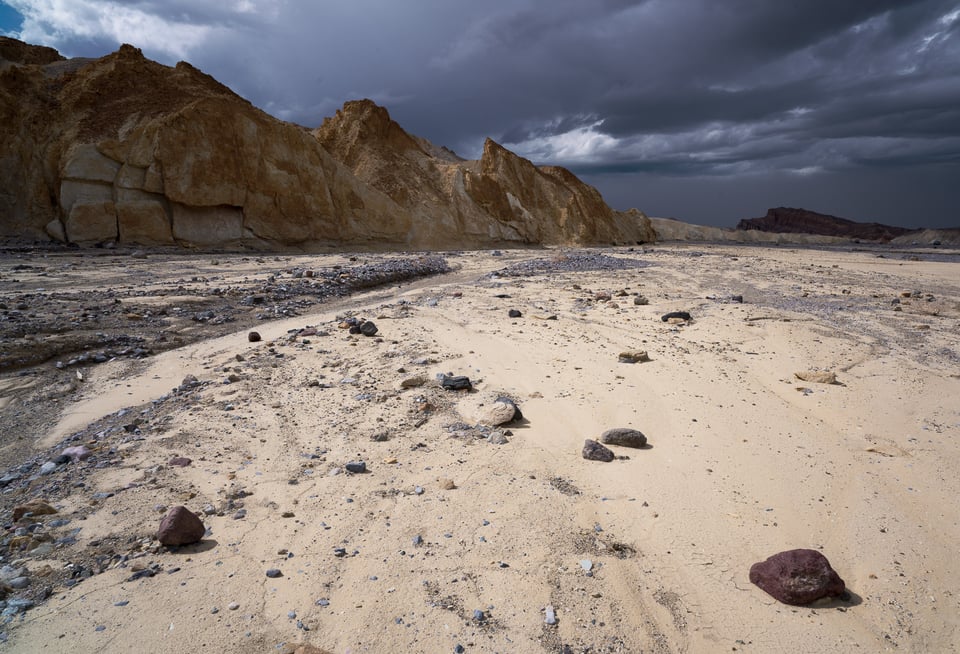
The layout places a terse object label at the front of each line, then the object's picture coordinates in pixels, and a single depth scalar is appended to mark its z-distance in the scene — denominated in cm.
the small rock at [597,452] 314
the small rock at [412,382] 436
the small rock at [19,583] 209
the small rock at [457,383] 430
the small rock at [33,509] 257
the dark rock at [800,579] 202
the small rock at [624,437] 332
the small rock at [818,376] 465
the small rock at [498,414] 363
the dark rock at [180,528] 233
